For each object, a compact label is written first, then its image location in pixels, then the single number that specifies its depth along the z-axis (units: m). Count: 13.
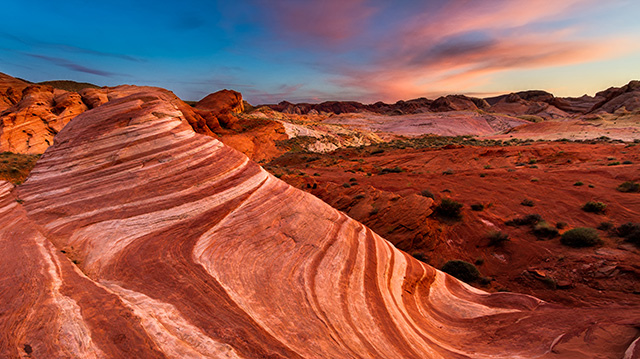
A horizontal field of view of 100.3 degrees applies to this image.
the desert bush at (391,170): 26.52
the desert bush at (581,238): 10.84
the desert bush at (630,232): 10.39
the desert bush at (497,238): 12.40
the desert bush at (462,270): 10.66
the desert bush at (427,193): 17.16
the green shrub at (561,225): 12.88
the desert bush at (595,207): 13.91
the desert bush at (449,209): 14.96
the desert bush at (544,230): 12.23
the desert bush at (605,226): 11.91
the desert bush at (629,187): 15.93
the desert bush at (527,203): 15.75
